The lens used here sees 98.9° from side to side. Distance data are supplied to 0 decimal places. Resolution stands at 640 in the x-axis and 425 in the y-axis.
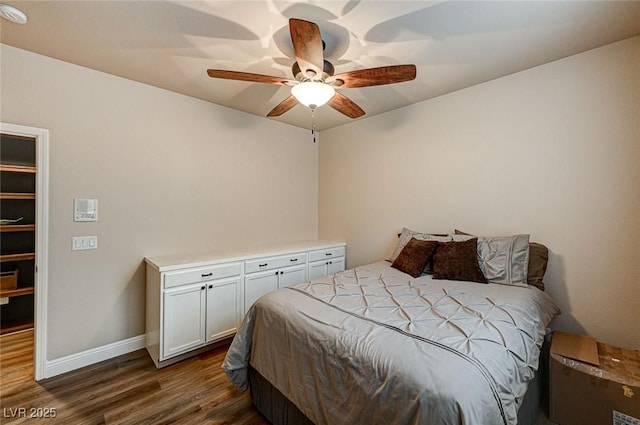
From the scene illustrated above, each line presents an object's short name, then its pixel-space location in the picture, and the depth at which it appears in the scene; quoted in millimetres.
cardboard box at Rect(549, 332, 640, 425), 1520
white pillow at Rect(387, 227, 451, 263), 2790
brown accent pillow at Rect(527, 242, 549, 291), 2229
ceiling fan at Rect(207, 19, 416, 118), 1671
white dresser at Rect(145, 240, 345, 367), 2398
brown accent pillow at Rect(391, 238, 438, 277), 2521
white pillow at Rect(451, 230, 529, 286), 2223
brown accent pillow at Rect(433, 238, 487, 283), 2297
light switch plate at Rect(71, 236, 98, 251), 2377
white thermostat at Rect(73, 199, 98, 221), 2383
